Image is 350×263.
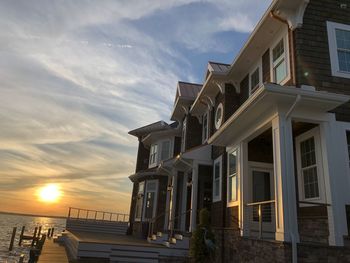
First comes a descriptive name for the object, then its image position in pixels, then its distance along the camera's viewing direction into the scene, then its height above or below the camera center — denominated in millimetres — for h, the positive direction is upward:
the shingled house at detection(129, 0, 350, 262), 6734 +2623
